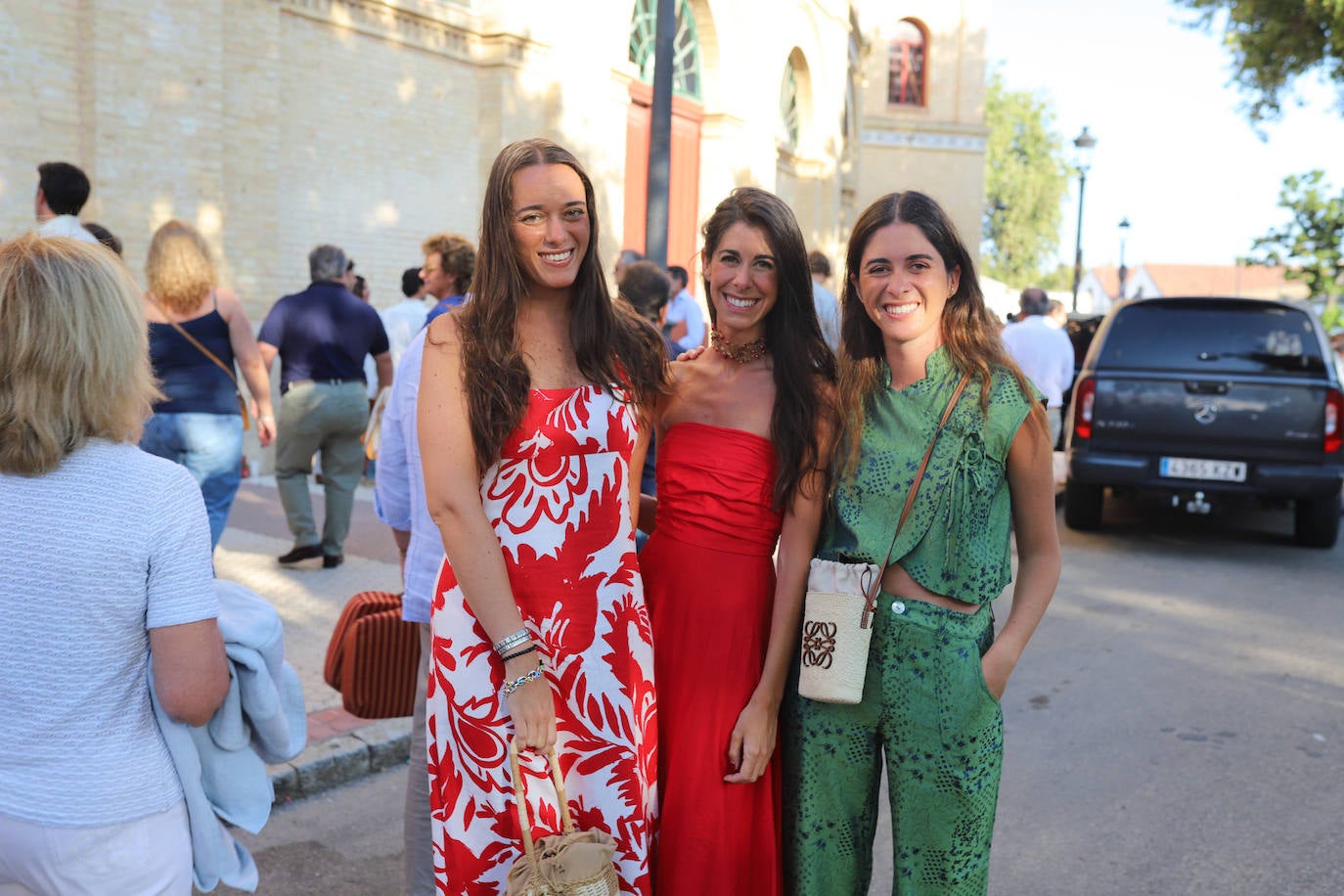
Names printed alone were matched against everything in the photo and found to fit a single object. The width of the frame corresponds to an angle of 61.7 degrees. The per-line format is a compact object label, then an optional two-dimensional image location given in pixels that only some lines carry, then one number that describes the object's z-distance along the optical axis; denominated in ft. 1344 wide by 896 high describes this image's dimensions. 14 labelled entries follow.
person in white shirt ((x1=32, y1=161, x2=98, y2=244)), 18.20
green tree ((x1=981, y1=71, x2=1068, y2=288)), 207.21
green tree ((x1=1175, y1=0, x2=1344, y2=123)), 56.65
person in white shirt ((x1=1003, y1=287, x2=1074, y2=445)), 33.83
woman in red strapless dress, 8.36
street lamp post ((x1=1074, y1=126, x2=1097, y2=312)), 79.25
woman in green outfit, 7.88
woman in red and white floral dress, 7.73
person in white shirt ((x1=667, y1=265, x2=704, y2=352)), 30.94
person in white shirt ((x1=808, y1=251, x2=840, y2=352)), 27.55
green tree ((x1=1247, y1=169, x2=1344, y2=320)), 63.67
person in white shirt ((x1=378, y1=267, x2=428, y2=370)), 30.76
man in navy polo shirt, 23.53
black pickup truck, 28.40
